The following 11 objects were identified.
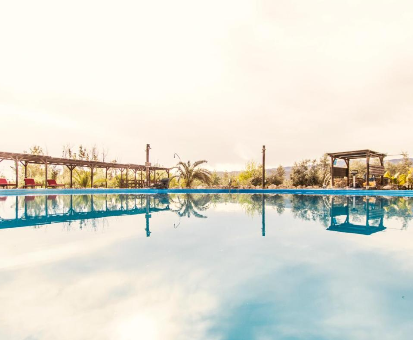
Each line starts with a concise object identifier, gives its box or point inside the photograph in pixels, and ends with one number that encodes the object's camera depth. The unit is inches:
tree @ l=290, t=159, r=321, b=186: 683.4
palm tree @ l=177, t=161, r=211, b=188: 705.0
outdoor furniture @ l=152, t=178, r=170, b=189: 586.9
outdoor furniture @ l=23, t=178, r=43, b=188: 534.0
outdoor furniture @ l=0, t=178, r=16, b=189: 527.5
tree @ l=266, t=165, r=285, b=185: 735.7
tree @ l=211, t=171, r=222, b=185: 748.6
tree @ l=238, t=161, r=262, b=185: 721.0
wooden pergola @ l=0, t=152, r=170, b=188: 517.7
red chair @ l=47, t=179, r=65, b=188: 573.2
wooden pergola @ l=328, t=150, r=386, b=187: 501.0
